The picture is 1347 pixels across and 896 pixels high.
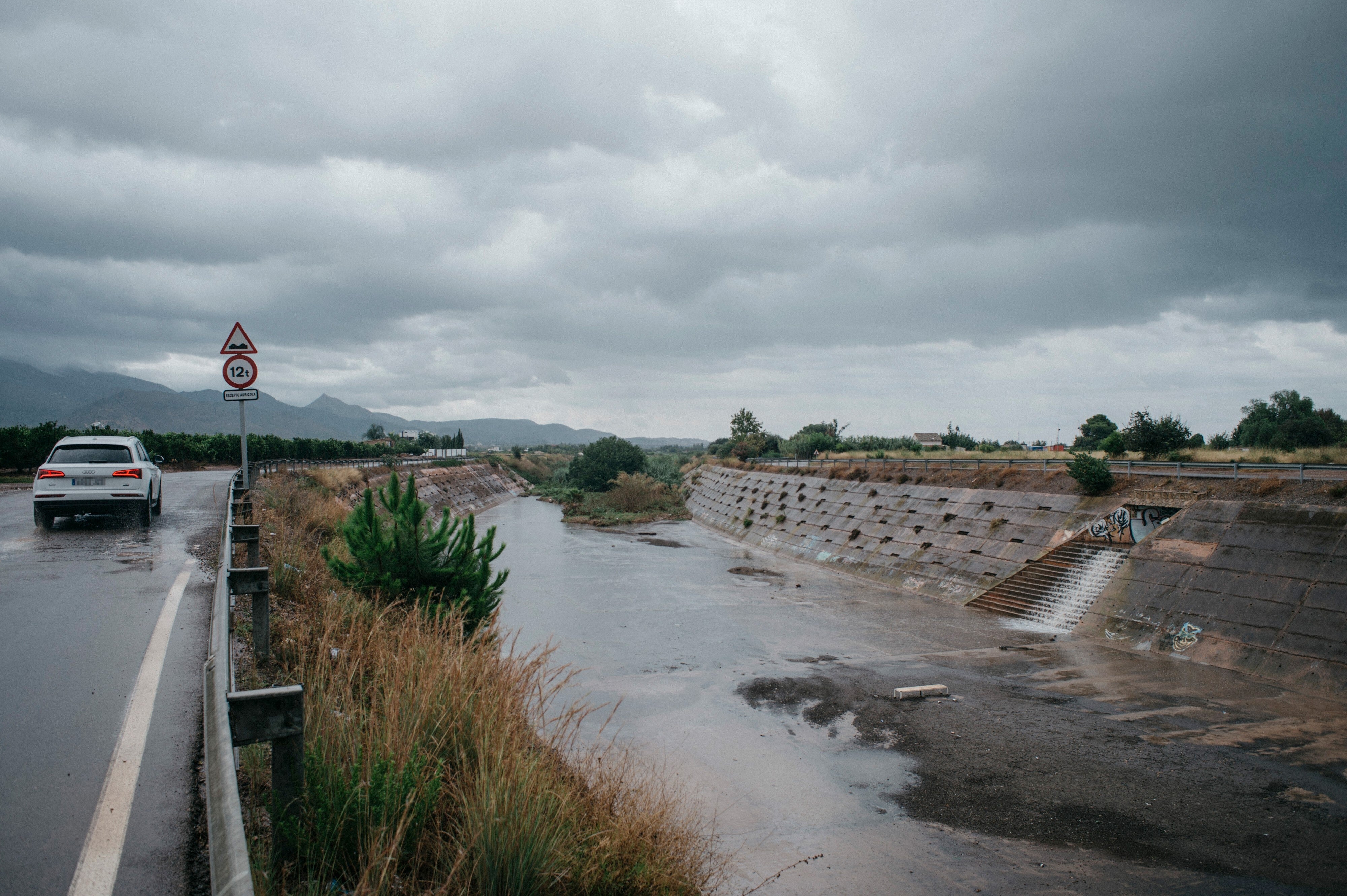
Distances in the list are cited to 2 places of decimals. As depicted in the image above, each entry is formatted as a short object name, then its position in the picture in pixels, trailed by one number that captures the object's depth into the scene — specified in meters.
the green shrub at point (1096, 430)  63.66
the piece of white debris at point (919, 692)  12.95
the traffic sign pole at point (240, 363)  13.04
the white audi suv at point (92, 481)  13.14
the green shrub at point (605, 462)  67.06
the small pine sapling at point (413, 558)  9.66
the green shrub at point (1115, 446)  27.64
